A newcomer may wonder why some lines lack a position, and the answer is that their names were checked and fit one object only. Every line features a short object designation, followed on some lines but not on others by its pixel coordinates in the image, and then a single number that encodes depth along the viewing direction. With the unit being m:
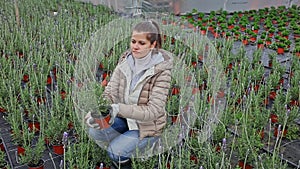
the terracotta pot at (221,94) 3.40
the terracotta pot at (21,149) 2.69
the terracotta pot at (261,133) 2.88
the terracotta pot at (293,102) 3.52
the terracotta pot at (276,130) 3.03
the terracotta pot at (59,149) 2.75
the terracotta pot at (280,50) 5.66
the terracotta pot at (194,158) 2.56
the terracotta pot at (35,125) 3.07
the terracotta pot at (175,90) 3.57
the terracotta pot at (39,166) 2.47
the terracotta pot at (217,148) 2.72
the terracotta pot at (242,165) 2.54
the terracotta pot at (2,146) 2.76
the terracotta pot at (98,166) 2.51
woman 2.08
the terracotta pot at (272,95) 3.76
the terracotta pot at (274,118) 3.26
